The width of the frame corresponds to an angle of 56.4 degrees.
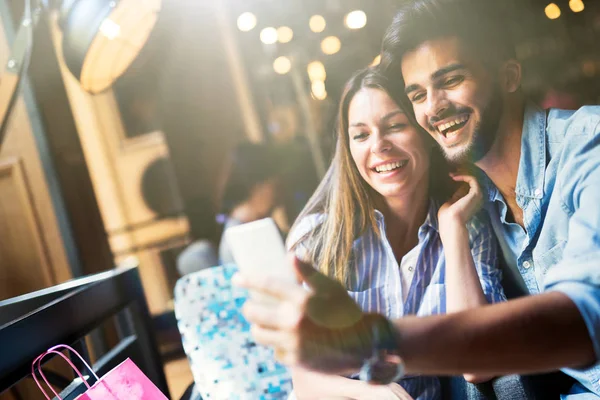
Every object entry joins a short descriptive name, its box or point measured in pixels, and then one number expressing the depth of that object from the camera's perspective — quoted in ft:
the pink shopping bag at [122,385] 3.68
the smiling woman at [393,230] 3.88
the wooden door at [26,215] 6.30
